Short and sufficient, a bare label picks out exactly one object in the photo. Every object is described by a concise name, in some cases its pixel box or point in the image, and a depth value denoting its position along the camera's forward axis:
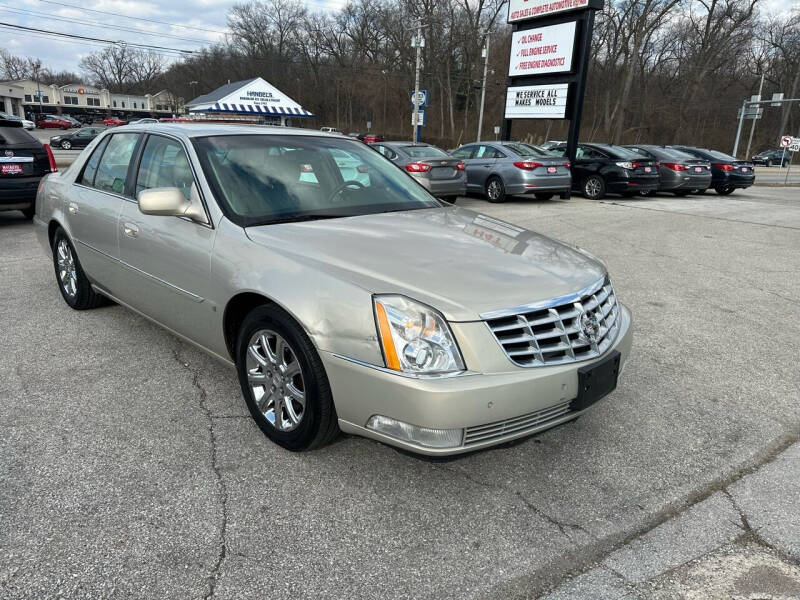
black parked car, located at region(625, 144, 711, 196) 17.33
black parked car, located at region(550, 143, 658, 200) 15.82
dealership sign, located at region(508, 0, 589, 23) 16.27
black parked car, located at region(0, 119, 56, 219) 8.12
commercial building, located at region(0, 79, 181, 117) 102.62
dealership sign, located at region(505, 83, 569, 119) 17.34
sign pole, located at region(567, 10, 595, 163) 16.23
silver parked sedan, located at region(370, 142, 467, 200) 12.59
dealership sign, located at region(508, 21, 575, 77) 16.83
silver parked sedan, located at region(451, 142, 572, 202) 14.02
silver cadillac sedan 2.31
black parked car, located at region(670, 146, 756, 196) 18.95
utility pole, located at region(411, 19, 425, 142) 31.08
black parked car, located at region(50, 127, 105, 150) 36.25
